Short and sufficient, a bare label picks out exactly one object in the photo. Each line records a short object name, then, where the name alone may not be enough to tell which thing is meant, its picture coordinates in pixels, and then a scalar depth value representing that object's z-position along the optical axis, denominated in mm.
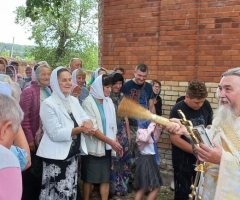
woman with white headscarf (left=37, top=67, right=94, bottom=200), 4047
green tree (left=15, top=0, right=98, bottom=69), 25328
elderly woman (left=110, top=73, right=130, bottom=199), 5199
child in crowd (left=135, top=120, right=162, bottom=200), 4844
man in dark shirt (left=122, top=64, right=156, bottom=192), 5516
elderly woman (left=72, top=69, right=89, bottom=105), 5625
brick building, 5516
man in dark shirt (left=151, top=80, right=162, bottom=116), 5898
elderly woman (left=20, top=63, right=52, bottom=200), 4426
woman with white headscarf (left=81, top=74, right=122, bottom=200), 4625
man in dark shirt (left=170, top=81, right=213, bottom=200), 3934
